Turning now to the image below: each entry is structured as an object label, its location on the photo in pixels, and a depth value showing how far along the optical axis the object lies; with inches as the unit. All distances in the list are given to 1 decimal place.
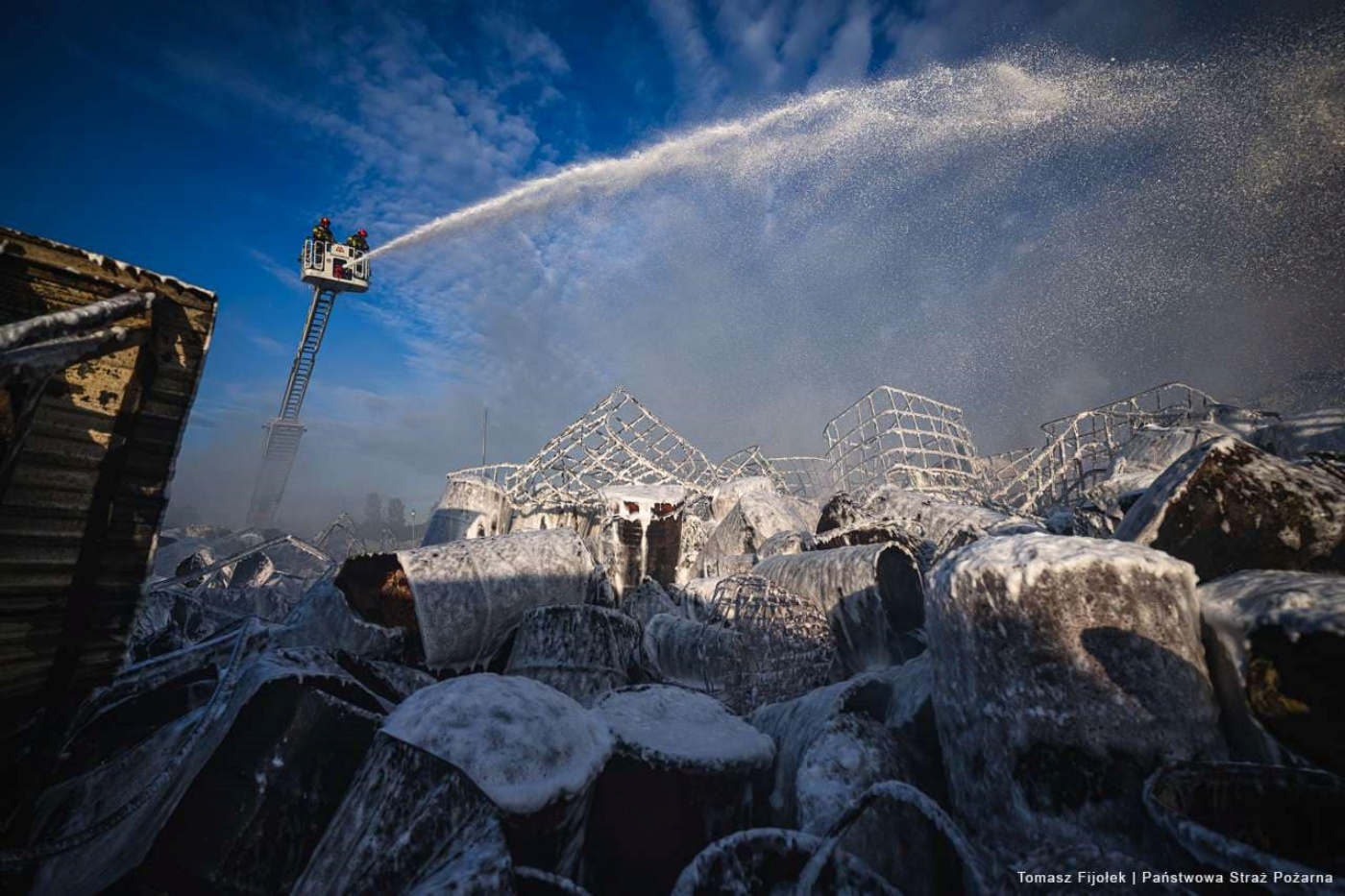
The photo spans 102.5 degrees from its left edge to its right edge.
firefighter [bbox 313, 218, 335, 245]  876.6
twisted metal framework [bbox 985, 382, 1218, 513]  454.6
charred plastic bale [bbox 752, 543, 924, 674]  174.2
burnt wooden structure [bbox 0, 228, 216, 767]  78.4
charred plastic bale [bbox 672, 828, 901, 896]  61.2
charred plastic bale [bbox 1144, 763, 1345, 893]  48.5
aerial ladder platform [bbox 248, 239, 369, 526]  869.2
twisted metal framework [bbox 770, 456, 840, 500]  624.1
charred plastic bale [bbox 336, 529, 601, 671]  162.7
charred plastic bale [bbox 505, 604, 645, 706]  144.1
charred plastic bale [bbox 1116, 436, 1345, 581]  88.0
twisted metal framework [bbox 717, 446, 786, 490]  571.2
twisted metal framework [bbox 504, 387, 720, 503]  466.5
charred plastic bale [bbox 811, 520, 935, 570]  204.2
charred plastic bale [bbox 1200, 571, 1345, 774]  58.2
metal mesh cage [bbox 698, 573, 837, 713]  160.4
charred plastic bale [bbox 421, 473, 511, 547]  414.9
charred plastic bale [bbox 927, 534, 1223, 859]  66.6
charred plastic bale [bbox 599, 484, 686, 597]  309.6
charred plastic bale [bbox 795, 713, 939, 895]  65.2
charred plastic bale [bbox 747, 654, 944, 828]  92.5
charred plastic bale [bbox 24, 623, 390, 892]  71.1
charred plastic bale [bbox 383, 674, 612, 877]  68.4
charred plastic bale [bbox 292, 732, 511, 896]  60.0
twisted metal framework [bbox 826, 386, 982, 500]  396.5
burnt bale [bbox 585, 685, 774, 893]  83.1
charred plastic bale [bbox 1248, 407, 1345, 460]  248.1
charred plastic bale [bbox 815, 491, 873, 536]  273.2
